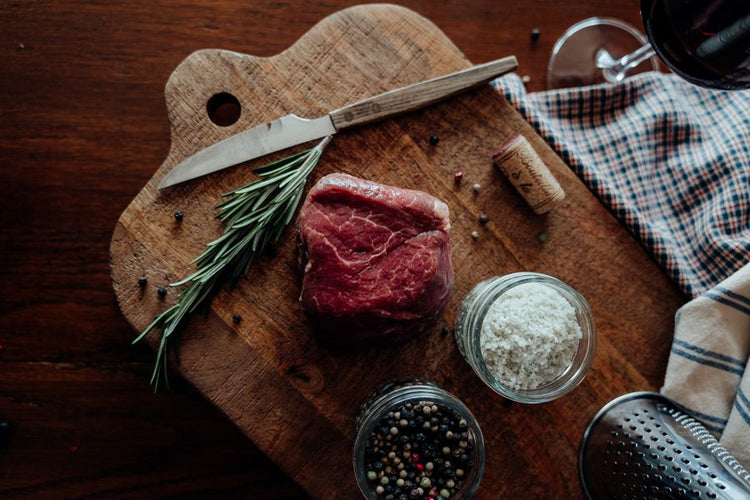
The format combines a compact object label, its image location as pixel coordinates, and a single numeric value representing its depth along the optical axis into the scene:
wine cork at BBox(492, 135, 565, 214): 0.46
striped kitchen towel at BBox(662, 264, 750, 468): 0.46
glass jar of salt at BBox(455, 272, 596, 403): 0.42
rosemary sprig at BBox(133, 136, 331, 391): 0.44
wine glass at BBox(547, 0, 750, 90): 0.36
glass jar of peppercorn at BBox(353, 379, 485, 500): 0.42
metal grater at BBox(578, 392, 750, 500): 0.42
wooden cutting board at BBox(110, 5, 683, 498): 0.46
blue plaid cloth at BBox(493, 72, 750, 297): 0.48
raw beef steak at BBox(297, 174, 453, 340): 0.42
